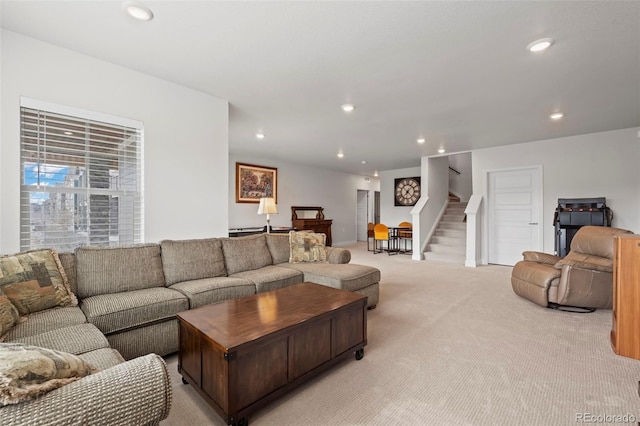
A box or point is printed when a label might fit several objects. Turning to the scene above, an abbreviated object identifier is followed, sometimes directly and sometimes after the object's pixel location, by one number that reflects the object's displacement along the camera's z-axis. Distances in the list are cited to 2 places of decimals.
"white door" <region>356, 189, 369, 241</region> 10.61
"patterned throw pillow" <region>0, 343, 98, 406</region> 0.76
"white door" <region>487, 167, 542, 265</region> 5.60
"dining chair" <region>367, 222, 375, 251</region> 8.23
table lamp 5.11
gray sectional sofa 0.88
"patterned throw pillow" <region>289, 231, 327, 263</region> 3.73
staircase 6.52
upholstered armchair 3.13
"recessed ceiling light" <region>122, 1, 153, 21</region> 1.89
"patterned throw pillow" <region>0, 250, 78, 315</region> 1.84
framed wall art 6.72
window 2.36
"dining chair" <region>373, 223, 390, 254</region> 7.52
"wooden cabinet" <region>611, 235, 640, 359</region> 2.19
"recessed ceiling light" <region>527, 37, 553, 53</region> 2.22
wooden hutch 7.65
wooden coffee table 1.51
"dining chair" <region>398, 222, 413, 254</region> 7.96
